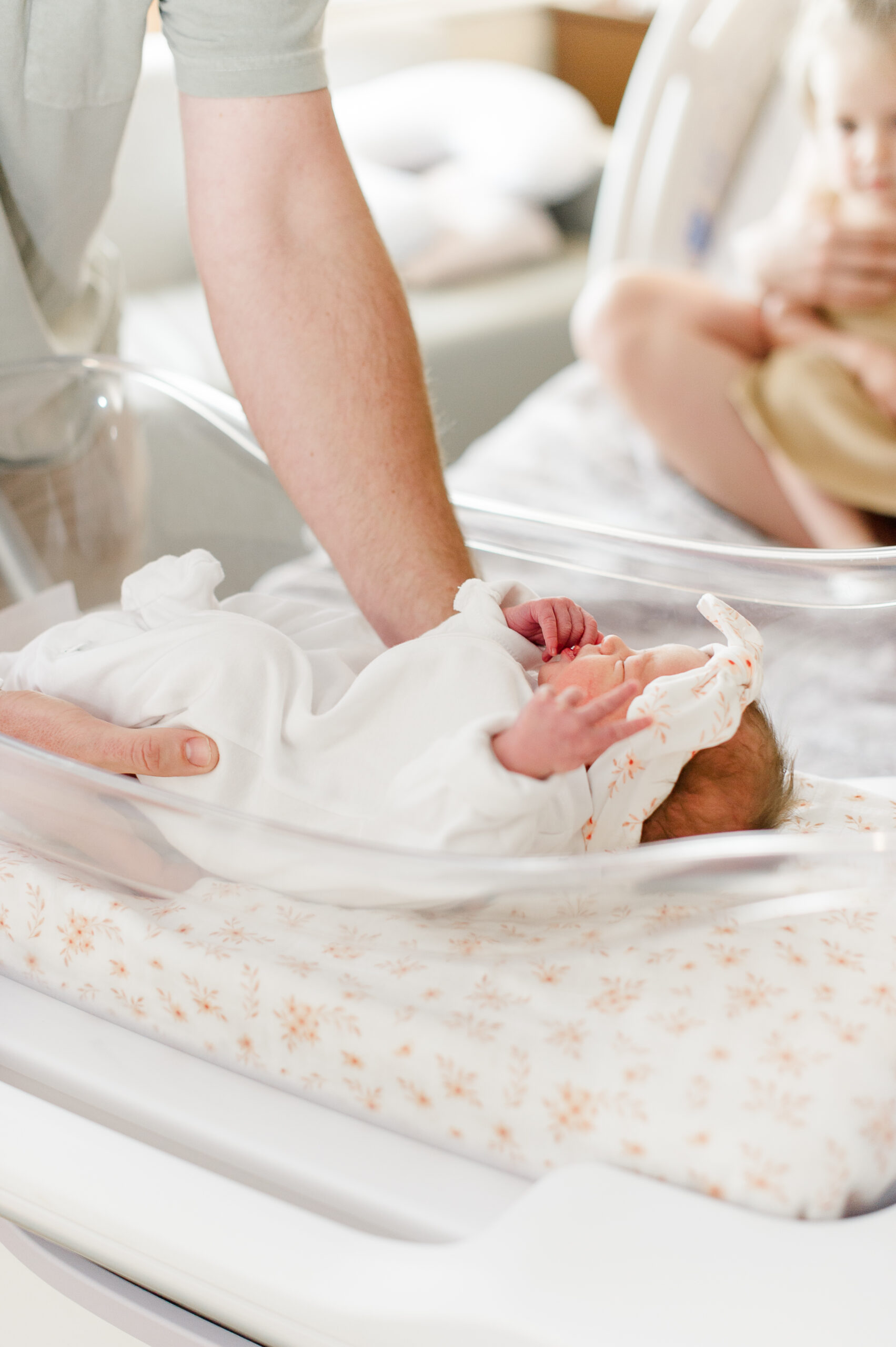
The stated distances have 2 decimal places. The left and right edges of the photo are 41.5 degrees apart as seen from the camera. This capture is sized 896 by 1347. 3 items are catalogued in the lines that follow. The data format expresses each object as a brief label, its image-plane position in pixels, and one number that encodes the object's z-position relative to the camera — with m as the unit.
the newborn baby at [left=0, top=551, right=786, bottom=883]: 0.53
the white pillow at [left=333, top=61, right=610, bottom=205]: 2.41
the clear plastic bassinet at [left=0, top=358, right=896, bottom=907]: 0.86
